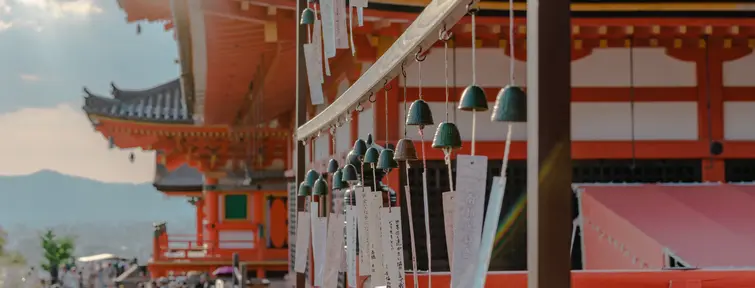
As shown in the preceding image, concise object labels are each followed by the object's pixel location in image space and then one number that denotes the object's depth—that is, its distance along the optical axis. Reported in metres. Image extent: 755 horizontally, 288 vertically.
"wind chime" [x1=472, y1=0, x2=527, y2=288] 1.93
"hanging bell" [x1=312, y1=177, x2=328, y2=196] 5.52
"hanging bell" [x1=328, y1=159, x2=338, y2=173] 5.99
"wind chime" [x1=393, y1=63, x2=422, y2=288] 3.67
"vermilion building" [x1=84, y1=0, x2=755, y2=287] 6.94
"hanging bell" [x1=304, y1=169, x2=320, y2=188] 6.23
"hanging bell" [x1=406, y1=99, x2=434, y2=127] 3.24
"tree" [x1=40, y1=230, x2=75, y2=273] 42.38
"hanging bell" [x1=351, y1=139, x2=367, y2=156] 5.01
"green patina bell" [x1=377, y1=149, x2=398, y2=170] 4.11
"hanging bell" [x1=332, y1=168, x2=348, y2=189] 5.49
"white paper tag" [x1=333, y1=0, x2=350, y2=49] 4.75
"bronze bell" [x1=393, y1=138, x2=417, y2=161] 3.67
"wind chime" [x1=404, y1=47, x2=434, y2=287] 3.24
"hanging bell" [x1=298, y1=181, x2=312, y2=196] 6.30
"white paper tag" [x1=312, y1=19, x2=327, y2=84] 5.69
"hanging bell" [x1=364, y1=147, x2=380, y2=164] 4.57
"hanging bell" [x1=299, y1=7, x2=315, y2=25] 5.97
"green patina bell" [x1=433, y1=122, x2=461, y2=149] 2.71
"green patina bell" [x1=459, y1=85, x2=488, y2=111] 2.37
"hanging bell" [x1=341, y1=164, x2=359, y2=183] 4.97
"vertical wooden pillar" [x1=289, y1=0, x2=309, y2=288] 6.77
